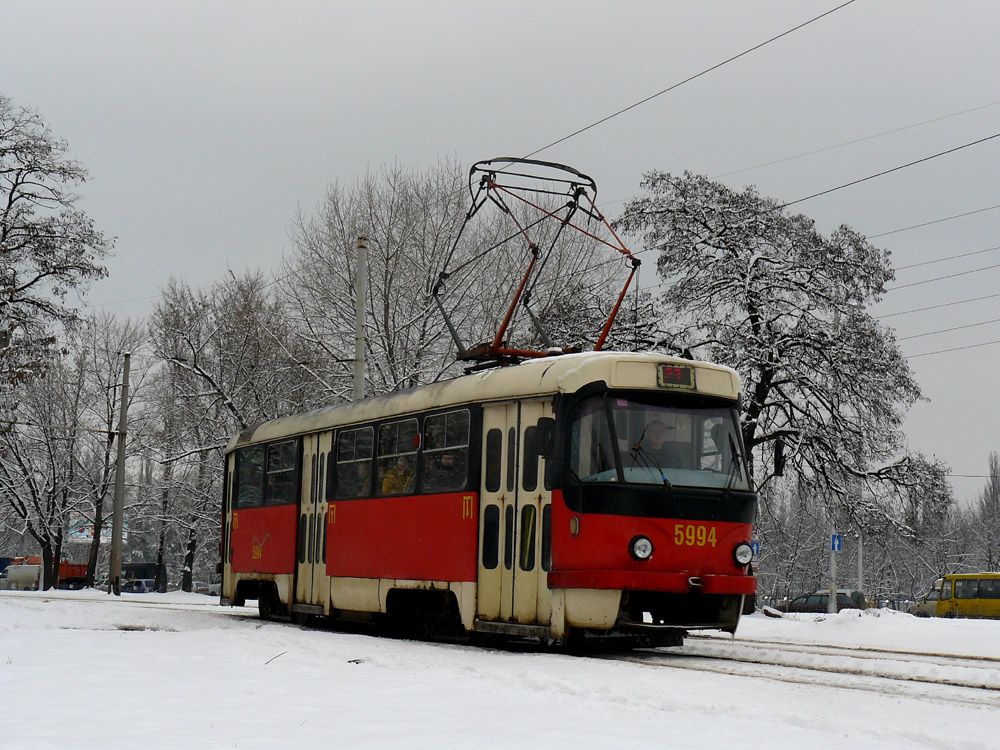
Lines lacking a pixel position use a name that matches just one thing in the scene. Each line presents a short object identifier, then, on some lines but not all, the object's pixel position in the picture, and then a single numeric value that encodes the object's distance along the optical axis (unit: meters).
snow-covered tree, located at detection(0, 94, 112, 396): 29.42
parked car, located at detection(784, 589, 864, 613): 52.56
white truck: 67.38
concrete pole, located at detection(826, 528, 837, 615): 35.71
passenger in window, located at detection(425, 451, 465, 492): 13.73
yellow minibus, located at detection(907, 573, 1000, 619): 40.62
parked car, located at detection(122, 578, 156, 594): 63.46
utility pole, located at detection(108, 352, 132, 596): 38.72
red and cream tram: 11.92
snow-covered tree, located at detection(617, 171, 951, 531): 30.22
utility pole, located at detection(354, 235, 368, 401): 23.66
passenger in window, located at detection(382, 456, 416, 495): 14.89
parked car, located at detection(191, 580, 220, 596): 60.74
